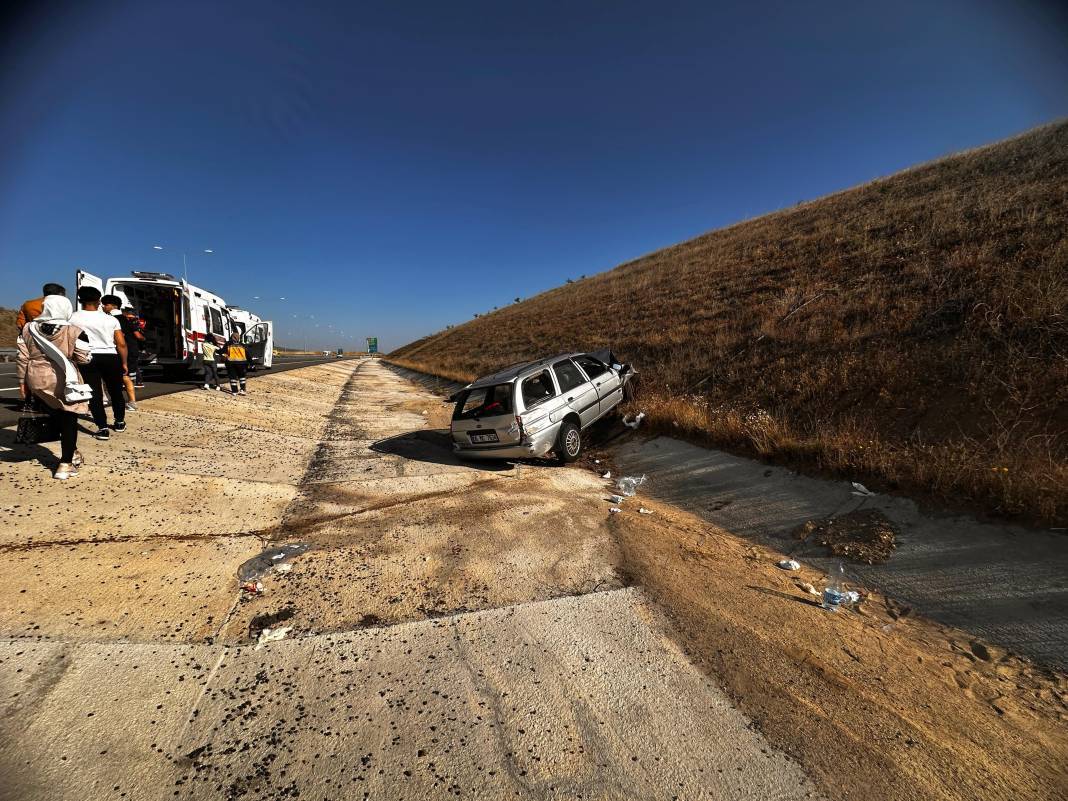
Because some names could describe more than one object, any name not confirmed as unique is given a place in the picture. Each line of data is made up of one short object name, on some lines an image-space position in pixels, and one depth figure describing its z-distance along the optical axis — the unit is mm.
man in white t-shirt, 4871
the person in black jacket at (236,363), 9719
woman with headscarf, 3916
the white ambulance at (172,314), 10078
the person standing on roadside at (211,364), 9766
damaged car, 5828
